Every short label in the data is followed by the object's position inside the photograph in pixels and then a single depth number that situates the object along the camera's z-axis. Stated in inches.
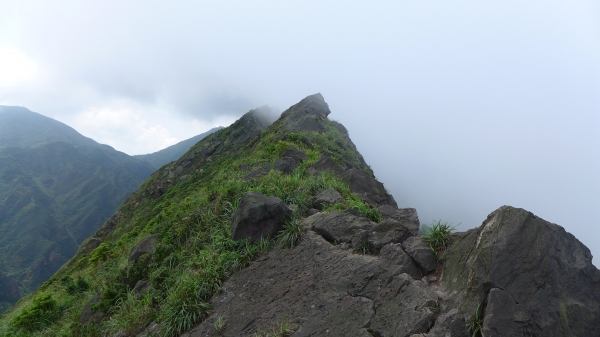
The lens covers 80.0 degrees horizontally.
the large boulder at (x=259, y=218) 330.0
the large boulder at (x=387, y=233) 277.4
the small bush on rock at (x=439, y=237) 257.3
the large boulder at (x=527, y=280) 177.9
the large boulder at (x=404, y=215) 336.6
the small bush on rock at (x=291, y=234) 322.3
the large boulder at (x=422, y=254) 244.5
